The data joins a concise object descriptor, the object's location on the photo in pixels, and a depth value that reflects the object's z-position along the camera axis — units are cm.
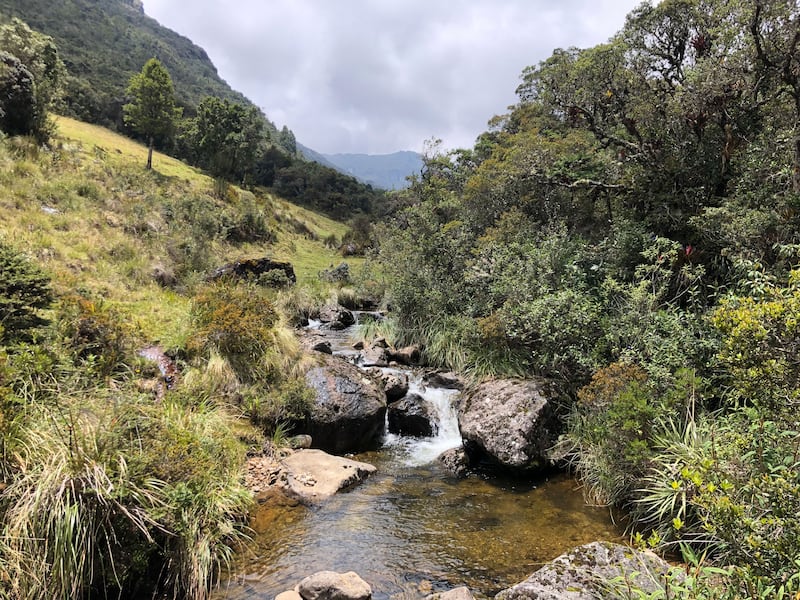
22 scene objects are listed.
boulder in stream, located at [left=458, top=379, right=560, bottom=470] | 809
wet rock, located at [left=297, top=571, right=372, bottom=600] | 467
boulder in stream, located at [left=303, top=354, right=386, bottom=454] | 922
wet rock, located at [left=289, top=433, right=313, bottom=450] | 864
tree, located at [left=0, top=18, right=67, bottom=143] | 1769
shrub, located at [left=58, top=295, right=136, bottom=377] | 730
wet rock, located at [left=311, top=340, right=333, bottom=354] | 1255
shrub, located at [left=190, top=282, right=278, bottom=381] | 923
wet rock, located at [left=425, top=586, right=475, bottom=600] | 470
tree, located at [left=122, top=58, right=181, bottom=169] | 3128
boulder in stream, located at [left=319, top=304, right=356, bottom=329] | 1878
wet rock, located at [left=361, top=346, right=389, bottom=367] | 1348
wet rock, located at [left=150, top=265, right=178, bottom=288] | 1406
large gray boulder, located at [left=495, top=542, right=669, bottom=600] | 404
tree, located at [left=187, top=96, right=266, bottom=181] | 3928
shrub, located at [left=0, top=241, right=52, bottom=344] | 627
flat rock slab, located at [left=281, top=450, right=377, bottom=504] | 722
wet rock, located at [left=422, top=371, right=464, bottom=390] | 1161
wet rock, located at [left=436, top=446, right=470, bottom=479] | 855
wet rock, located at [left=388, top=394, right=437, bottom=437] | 1033
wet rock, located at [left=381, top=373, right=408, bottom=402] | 1127
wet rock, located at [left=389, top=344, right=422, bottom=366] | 1388
